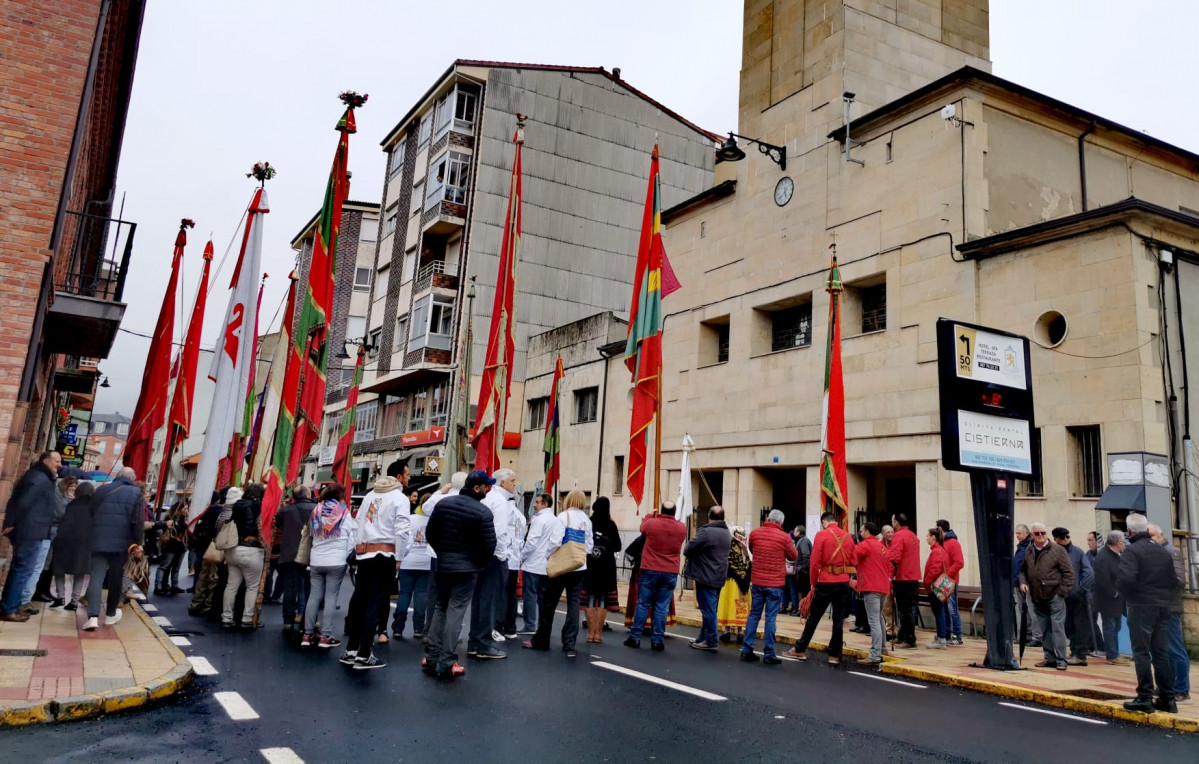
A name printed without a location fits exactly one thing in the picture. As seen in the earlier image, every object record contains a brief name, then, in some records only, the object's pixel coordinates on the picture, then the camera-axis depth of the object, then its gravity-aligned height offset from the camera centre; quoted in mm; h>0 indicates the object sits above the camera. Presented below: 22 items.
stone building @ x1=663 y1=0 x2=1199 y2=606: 14031 +5726
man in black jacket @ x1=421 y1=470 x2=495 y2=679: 7832 -392
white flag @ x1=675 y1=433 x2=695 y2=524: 15938 +695
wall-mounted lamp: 18453 +9327
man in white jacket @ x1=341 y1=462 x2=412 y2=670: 8109 -420
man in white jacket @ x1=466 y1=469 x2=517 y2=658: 9258 -651
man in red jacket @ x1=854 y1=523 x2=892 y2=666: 10805 -400
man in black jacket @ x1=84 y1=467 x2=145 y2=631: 9648 -422
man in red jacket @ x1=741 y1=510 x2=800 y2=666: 10844 -354
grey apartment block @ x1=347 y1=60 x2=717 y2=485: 35219 +13683
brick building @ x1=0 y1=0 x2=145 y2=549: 10172 +3901
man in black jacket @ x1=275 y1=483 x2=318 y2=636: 10039 -507
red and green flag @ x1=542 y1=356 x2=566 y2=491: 17562 +2093
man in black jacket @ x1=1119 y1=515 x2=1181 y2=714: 7953 -416
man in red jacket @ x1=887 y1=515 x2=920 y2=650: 12172 -344
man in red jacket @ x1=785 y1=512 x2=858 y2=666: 10641 -386
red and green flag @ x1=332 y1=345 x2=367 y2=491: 19752 +2276
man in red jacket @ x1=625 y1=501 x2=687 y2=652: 10984 -438
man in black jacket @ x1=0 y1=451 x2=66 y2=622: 9750 -389
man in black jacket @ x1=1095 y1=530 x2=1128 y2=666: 10352 -385
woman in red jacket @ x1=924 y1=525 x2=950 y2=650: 12539 -316
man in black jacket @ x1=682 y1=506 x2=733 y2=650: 10984 -409
